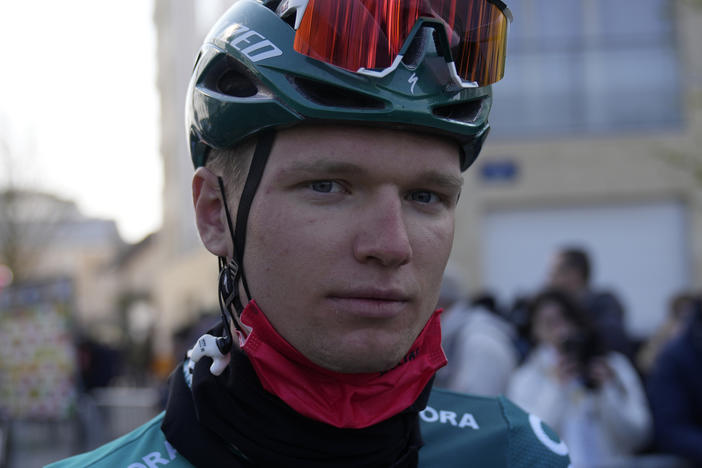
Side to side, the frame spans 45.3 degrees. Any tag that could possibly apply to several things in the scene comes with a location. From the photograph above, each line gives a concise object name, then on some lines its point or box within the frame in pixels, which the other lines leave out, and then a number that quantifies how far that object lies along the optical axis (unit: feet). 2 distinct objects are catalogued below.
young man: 5.74
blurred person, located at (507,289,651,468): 15.31
